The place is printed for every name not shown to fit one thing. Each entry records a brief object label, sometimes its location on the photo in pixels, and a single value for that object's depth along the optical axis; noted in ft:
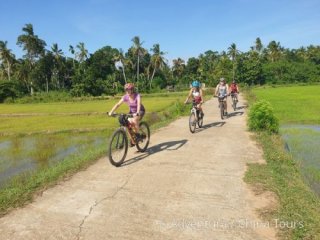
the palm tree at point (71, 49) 229.45
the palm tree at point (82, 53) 228.43
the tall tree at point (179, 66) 278.67
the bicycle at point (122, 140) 24.66
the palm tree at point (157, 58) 231.30
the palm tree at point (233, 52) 246.88
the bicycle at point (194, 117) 39.63
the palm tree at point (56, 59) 210.79
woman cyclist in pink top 26.50
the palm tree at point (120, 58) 232.32
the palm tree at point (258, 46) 279.49
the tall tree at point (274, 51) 273.33
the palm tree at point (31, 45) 202.59
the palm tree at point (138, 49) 221.46
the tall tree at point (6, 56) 197.67
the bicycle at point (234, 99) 64.49
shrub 39.32
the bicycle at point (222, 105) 51.96
